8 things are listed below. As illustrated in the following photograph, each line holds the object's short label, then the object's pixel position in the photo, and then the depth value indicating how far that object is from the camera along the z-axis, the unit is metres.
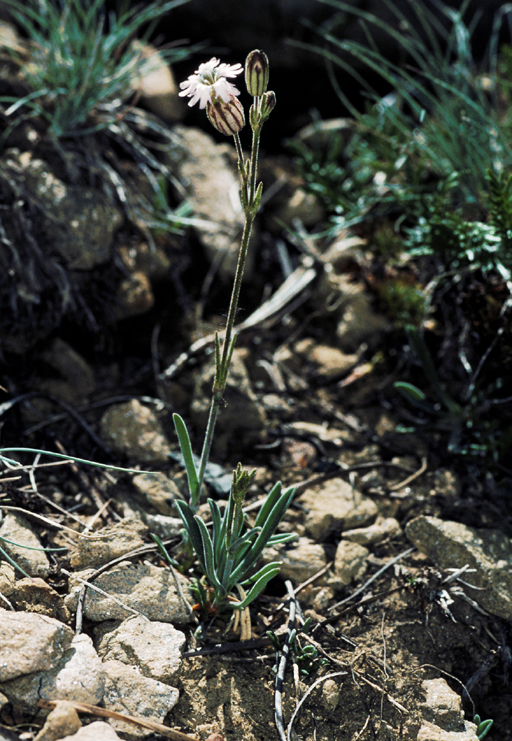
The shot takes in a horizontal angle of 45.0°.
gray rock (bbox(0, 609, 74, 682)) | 1.47
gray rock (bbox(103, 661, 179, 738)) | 1.55
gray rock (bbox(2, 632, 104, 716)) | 1.48
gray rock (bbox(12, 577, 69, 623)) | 1.72
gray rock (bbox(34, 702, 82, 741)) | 1.41
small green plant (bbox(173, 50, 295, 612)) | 1.46
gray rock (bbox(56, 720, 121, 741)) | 1.41
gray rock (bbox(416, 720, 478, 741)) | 1.72
